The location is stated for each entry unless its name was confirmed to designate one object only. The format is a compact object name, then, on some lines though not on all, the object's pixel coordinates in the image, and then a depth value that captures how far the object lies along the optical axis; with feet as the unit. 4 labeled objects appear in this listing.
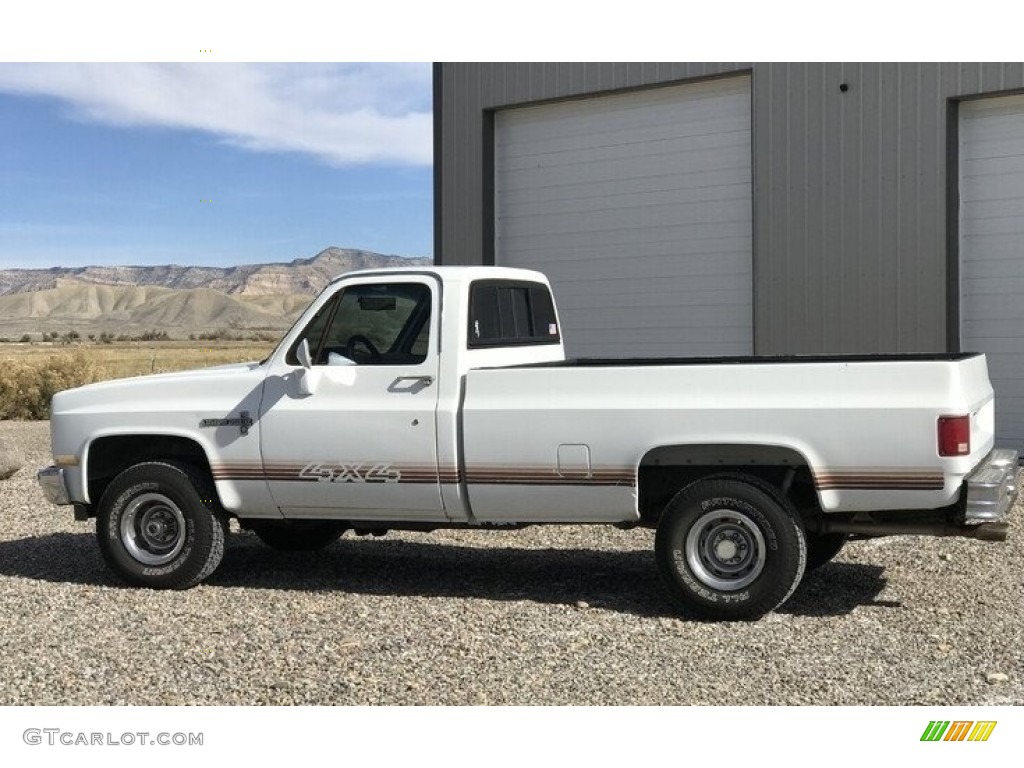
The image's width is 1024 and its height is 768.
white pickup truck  22.40
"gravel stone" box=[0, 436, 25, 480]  48.06
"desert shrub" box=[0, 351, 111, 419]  86.63
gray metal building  46.29
